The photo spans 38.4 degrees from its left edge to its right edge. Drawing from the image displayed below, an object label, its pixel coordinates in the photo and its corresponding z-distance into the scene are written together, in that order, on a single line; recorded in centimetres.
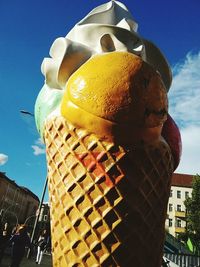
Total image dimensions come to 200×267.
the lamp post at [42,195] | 1220
